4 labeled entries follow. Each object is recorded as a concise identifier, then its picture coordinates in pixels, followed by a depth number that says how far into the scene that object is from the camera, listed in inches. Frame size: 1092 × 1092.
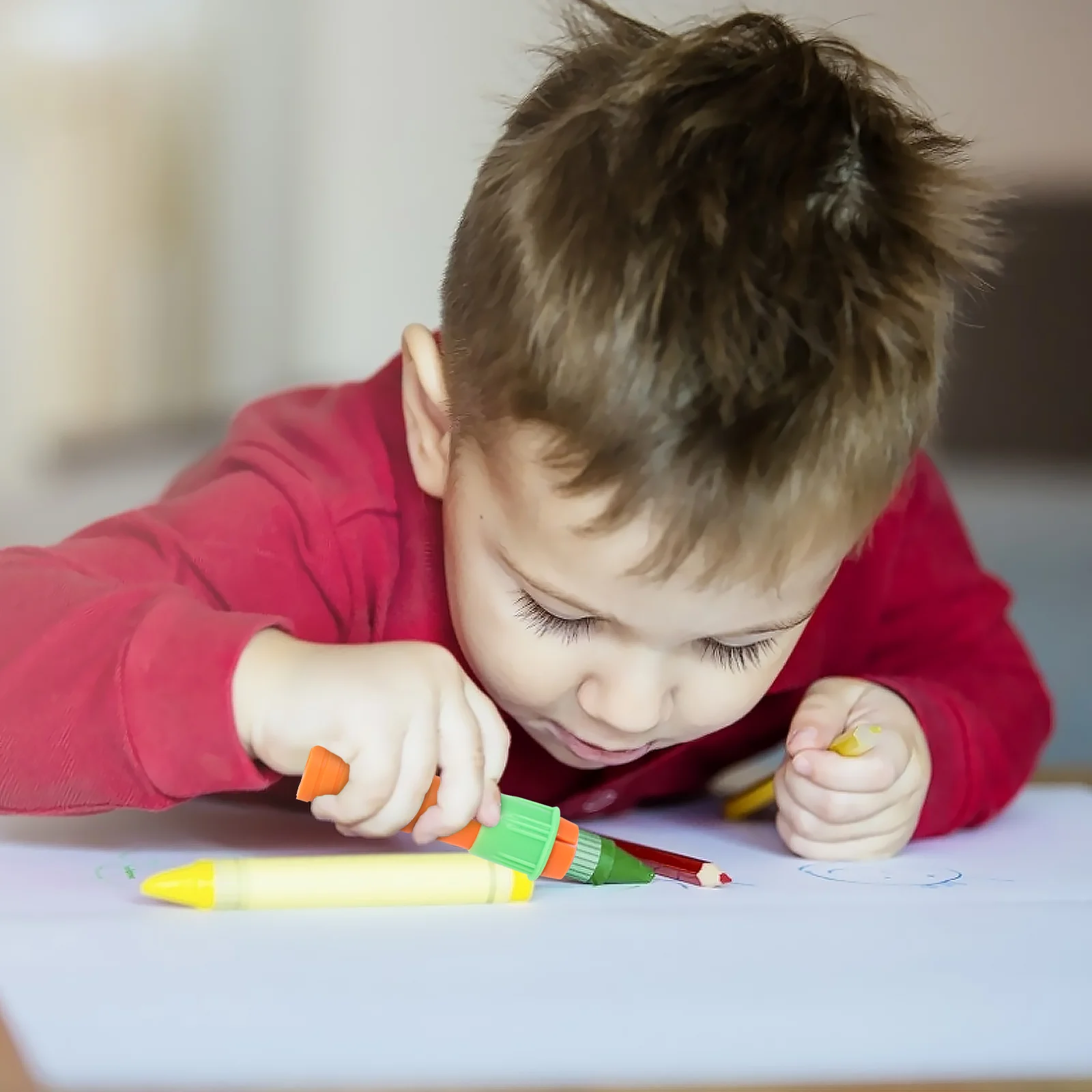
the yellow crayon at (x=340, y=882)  30.0
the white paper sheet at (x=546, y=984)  27.4
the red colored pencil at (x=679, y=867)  32.1
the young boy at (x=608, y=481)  30.5
